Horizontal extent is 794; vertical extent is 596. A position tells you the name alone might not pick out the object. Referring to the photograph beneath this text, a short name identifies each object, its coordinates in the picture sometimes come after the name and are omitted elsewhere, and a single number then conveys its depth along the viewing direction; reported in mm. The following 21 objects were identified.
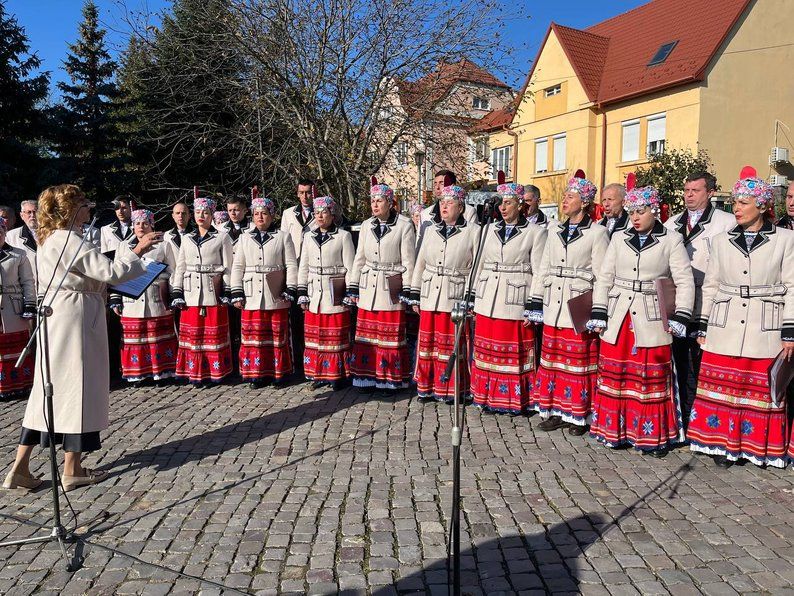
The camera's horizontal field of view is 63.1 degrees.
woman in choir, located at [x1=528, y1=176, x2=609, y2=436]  6316
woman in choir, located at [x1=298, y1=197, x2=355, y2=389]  7820
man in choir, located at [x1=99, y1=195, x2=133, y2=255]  8570
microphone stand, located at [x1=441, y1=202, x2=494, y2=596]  3062
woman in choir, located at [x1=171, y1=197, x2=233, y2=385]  8008
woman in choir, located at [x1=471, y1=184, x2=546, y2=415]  6805
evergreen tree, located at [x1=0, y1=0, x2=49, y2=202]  17906
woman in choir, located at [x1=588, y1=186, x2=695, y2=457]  5613
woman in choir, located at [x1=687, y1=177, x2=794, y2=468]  5242
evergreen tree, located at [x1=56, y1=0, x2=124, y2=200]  18734
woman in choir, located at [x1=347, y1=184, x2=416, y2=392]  7594
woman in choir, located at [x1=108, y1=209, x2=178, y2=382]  8102
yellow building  22641
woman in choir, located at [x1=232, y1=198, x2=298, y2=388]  7949
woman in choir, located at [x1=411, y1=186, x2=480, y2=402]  7160
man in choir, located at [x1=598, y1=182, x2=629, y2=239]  6801
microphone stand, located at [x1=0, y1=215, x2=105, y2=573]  3828
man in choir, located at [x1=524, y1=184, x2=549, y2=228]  7691
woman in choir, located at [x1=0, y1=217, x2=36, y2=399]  7742
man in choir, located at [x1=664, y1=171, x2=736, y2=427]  6145
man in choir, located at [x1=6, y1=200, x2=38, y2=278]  8289
